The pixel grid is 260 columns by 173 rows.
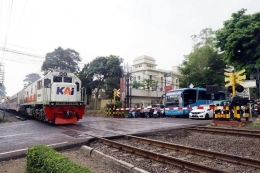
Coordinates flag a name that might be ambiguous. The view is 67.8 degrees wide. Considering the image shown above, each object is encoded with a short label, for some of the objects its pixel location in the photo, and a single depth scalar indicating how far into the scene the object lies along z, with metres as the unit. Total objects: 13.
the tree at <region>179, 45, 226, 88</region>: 27.57
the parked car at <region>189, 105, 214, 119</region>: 16.03
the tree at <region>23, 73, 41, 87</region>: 77.50
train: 11.48
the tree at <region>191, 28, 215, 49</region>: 37.64
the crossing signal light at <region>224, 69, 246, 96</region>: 10.74
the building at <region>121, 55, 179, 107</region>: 34.97
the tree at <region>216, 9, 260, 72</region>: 15.41
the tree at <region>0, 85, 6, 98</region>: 88.93
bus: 18.78
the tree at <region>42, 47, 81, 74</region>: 32.50
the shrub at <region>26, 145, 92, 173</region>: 2.93
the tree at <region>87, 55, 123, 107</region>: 29.98
